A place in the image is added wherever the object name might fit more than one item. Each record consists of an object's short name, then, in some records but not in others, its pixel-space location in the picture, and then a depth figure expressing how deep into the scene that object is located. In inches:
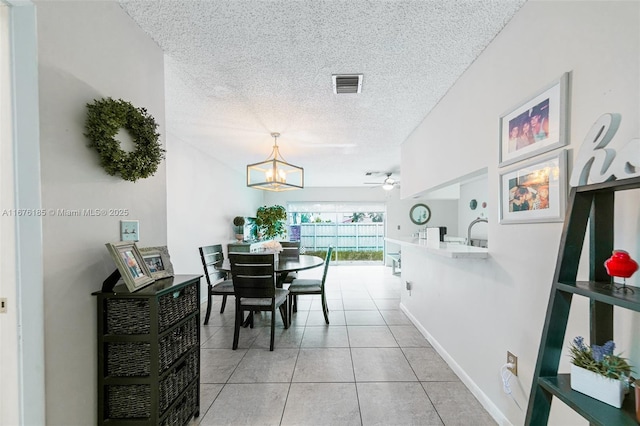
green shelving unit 39.6
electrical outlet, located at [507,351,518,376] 61.8
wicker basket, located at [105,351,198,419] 54.3
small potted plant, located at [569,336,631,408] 34.6
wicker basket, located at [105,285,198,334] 53.4
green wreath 51.4
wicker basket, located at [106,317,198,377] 53.9
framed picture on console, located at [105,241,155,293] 52.1
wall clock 305.3
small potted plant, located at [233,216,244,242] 228.7
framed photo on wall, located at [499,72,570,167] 50.0
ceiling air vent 84.7
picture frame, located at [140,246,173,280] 62.0
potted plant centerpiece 270.7
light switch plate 59.8
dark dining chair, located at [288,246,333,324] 135.9
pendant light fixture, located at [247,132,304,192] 136.7
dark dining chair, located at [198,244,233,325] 134.3
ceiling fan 219.4
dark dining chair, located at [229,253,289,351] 109.4
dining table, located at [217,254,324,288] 123.6
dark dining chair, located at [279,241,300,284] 159.5
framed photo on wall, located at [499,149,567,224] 50.2
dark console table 53.2
